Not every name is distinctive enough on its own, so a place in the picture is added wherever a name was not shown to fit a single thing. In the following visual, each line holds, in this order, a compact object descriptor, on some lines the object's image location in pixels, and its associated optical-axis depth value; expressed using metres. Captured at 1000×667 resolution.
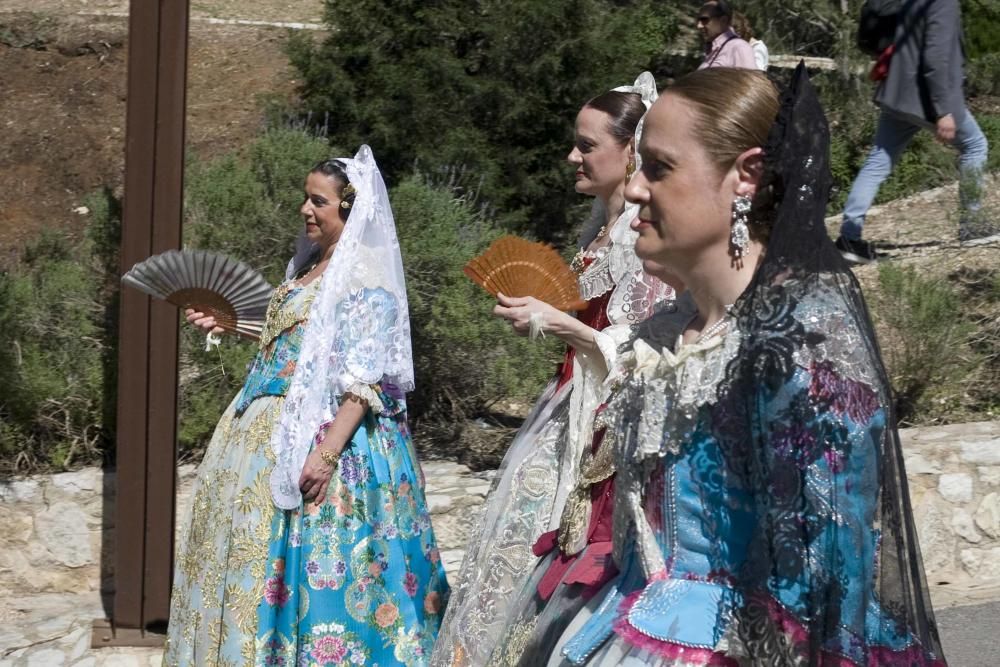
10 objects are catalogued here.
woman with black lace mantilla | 1.67
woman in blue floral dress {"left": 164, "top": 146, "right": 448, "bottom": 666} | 3.68
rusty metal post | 4.30
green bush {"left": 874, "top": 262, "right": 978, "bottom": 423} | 5.43
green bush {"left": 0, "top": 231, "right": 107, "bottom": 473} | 5.24
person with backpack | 6.02
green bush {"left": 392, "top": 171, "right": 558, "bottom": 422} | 5.61
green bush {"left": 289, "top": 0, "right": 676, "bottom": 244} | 8.05
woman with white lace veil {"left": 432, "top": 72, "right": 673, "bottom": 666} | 3.03
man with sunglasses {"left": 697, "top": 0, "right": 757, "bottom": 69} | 6.40
